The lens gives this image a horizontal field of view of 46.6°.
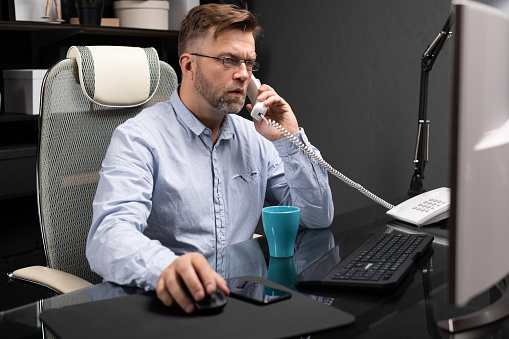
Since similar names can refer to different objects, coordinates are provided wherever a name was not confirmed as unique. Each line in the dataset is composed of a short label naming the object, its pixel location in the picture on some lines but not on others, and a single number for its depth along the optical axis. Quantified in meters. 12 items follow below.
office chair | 1.50
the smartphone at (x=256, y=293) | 0.93
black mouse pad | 0.81
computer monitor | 0.66
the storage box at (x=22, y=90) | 2.58
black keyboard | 1.01
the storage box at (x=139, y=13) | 2.97
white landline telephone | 1.50
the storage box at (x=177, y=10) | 3.12
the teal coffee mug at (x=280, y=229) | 1.22
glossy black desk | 0.85
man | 1.44
